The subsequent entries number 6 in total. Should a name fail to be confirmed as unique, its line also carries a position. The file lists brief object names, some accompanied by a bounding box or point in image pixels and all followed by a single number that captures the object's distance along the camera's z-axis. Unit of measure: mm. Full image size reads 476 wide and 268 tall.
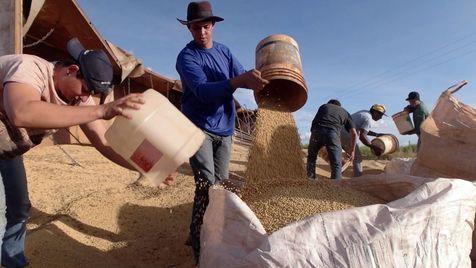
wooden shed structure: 3828
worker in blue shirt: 2668
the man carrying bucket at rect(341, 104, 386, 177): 6285
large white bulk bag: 1527
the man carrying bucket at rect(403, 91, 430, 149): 6906
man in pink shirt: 1682
